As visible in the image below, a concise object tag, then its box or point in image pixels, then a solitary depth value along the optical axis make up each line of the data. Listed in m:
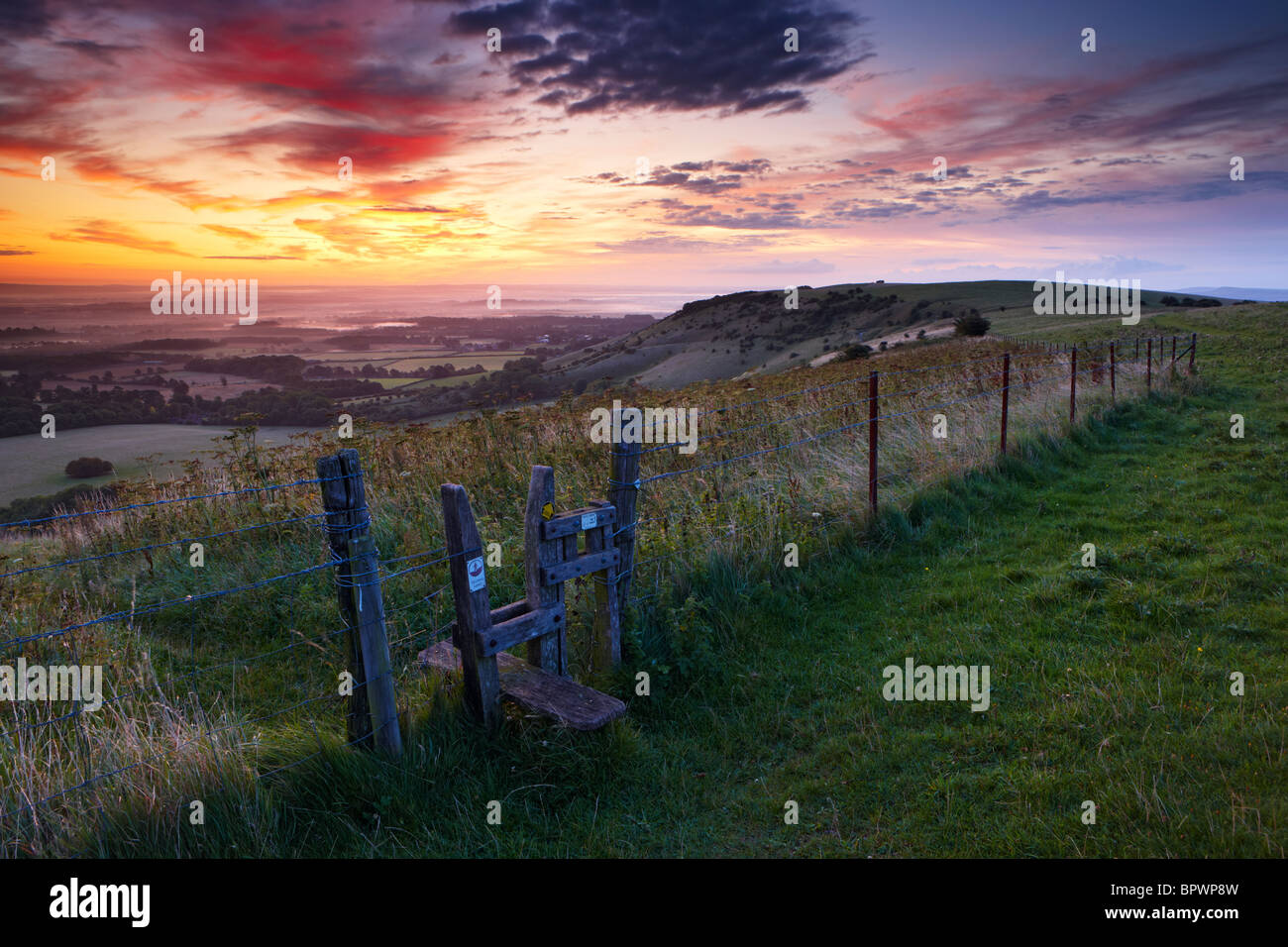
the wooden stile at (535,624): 4.21
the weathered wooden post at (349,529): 3.79
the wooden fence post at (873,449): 7.93
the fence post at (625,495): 5.30
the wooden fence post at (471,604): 4.19
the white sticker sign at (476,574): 4.22
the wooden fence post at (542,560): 4.64
